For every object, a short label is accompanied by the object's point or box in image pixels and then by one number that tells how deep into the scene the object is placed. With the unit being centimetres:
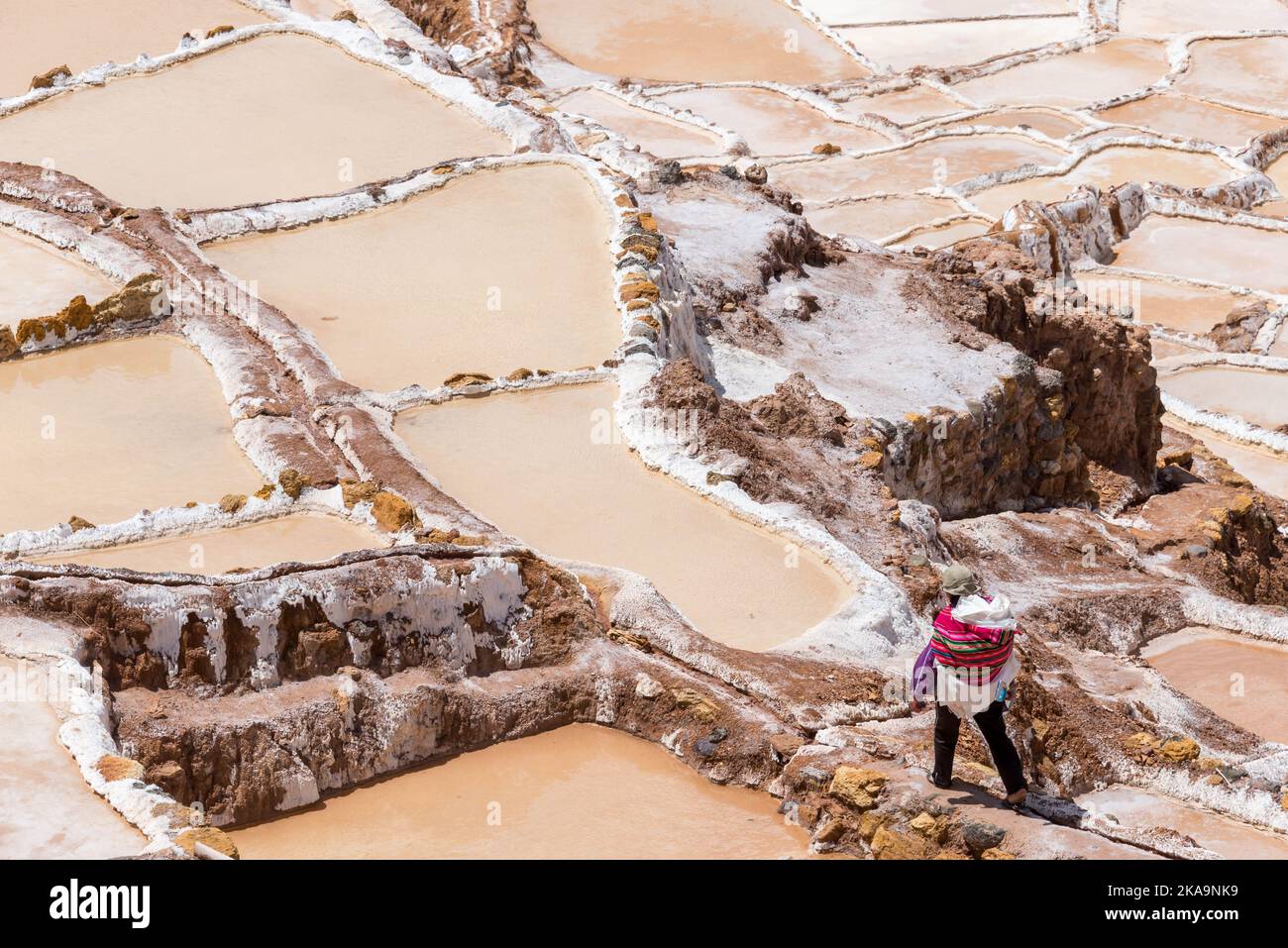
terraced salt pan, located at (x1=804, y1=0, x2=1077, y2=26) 4662
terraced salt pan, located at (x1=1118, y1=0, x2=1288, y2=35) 4897
